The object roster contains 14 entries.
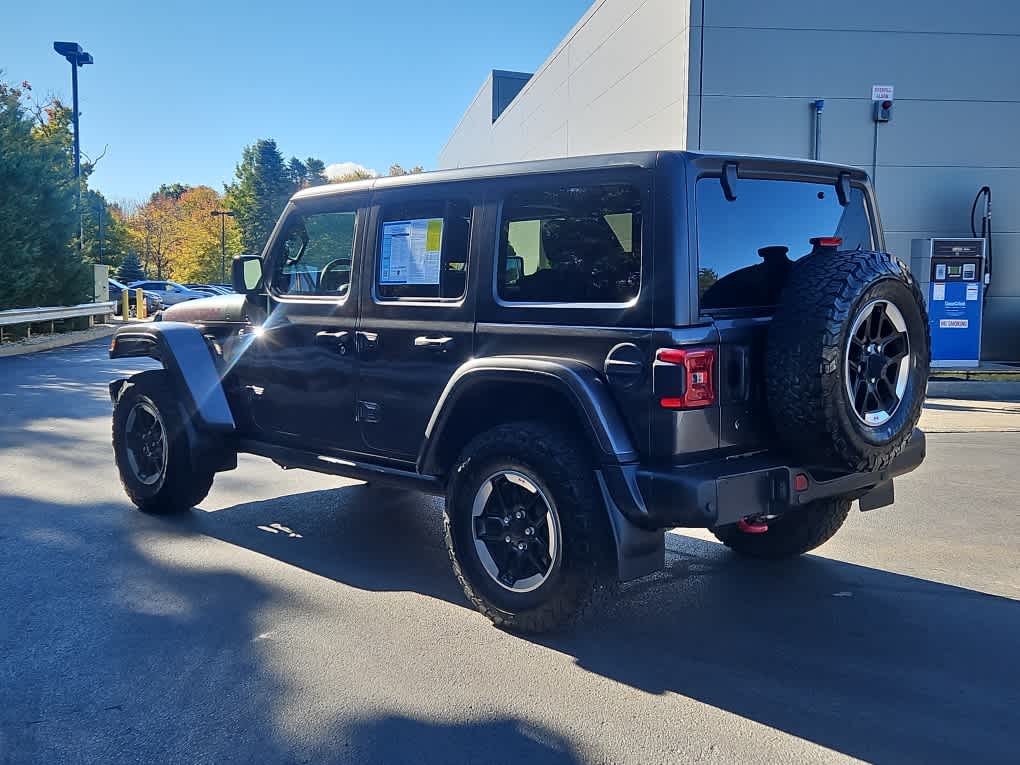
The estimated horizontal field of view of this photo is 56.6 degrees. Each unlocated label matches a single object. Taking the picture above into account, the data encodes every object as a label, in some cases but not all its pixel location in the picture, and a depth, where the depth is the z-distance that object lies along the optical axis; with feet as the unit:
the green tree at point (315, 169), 382.96
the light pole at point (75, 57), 89.35
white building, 53.47
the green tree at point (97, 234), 86.85
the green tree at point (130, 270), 219.61
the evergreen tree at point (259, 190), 277.85
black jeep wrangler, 12.47
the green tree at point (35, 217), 67.67
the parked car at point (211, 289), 147.95
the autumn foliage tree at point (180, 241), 234.99
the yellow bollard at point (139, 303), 102.17
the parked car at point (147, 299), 126.00
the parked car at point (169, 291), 133.94
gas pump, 45.55
